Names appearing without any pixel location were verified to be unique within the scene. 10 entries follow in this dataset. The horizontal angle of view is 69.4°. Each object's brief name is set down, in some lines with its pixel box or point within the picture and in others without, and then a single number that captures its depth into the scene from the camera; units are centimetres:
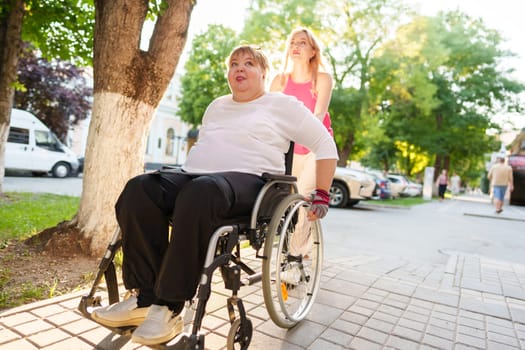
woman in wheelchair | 164
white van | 1279
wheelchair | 160
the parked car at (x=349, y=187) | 1068
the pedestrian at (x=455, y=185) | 2769
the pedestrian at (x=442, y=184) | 2153
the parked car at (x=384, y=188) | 1416
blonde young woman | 324
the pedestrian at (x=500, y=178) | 1232
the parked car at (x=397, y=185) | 2077
